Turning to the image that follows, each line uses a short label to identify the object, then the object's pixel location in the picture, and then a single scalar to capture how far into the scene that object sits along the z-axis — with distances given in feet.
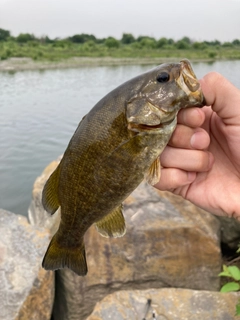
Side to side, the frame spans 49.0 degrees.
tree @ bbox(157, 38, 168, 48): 152.64
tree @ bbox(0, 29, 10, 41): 153.10
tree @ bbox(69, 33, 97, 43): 168.80
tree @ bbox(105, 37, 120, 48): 143.37
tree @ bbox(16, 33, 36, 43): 150.26
